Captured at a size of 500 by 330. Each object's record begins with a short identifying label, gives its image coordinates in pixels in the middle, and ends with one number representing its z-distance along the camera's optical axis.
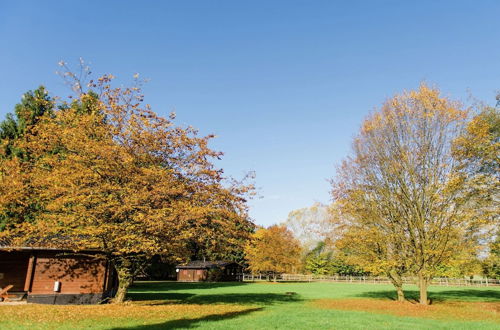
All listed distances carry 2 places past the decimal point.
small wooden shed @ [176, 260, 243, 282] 69.25
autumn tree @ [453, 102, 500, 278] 22.20
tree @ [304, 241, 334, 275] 81.19
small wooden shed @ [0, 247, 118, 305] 22.72
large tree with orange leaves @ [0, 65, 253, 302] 19.06
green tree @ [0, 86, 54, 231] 31.43
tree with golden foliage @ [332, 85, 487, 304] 22.30
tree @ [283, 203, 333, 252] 104.62
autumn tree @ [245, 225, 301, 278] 64.75
